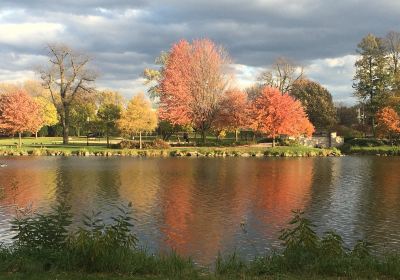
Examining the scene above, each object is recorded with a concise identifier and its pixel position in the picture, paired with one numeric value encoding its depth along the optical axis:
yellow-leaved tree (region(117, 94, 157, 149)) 61.88
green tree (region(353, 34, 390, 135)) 72.00
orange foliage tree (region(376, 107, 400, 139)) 61.69
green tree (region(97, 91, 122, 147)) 67.56
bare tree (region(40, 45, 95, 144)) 71.94
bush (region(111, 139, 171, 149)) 60.78
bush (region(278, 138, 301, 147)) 65.76
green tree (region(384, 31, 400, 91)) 73.94
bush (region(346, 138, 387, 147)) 64.75
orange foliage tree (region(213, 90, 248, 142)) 65.00
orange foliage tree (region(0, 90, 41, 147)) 65.31
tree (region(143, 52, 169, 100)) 82.63
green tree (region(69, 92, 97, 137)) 99.96
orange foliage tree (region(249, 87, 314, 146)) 61.50
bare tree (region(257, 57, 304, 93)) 86.31
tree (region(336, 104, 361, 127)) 94.59
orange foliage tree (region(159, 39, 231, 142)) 65.38
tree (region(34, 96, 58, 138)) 94.74
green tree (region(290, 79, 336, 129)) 83.56
